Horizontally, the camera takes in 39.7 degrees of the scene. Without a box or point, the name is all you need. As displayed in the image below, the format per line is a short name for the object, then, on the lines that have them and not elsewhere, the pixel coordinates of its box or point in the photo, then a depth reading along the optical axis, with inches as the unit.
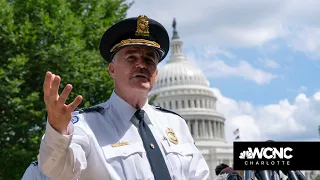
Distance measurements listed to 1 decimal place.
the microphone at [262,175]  92.6
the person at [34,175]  160.3
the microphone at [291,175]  93.4
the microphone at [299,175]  94.7
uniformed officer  89.8
